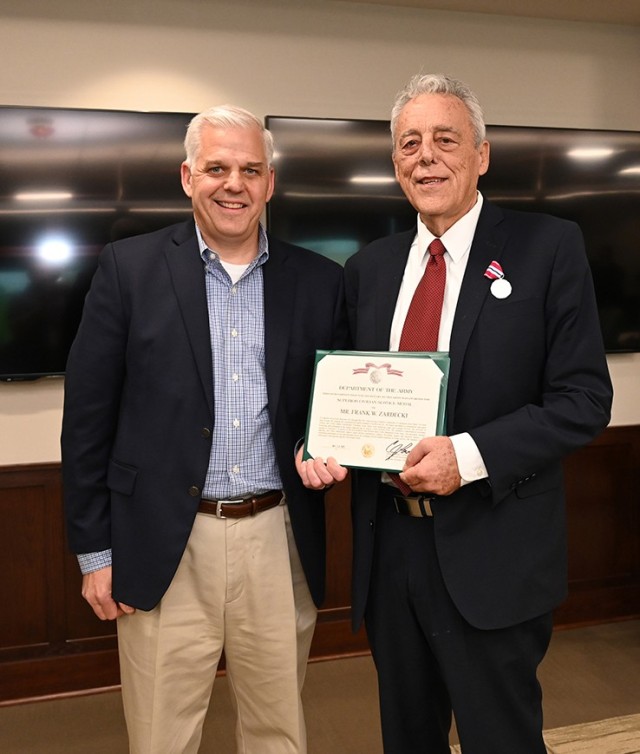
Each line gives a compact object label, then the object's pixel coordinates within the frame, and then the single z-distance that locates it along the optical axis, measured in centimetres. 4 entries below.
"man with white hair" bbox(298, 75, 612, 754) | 164
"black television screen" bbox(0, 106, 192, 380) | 272
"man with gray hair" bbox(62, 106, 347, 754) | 175
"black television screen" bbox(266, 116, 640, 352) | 299
